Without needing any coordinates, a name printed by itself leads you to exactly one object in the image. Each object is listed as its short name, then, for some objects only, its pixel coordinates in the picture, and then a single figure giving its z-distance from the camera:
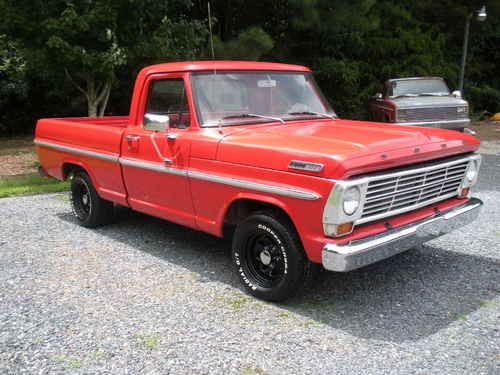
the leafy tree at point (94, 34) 9.14
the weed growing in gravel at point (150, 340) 3.54
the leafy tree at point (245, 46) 12.79
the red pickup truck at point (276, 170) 3.67
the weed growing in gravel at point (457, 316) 3.88
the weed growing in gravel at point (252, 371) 3.20
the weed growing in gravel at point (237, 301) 4.15
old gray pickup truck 12.83
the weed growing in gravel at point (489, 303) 4.10
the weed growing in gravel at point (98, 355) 3.39
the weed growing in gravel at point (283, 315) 3.94
